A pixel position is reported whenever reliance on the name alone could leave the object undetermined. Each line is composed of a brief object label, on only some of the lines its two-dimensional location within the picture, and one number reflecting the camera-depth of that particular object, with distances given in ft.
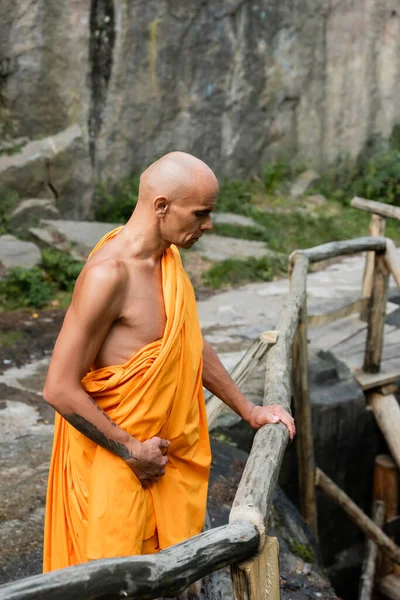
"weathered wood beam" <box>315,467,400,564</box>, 18.58
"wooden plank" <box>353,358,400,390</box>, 20.21
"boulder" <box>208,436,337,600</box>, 13.00
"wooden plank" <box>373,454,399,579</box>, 21.20
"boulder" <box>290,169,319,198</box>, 41.57
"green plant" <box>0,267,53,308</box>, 24.82
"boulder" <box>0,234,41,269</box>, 26.16
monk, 7.52
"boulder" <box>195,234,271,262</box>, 31.68
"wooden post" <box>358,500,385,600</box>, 19.28
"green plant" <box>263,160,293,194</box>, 40.96
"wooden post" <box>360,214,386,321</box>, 23.47
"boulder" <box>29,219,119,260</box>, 28.07
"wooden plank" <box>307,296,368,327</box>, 19.40
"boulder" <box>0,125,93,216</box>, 29.96
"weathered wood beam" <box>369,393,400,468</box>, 19.97
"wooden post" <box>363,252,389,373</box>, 19.49
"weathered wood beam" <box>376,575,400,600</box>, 20.04
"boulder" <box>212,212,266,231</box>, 35.37
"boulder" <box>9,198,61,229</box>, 29.45
